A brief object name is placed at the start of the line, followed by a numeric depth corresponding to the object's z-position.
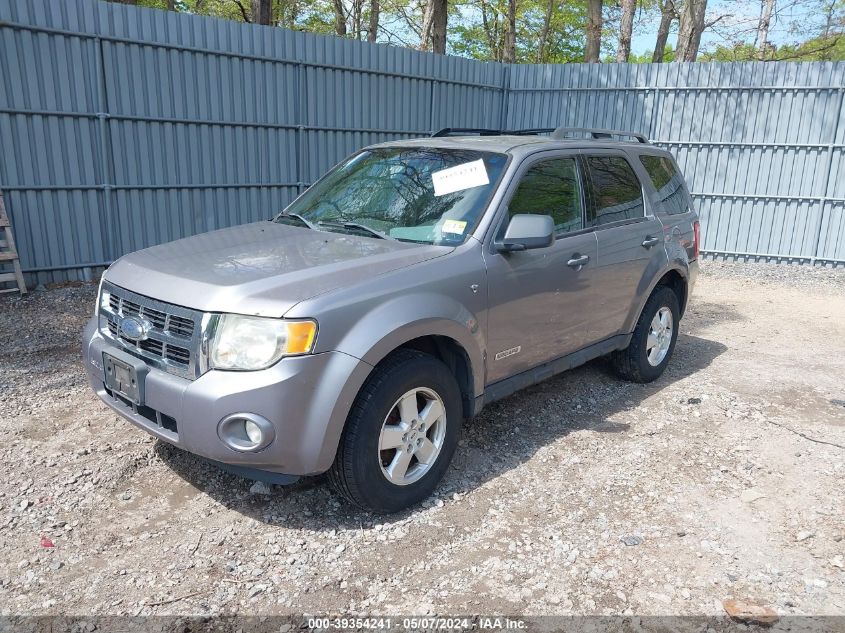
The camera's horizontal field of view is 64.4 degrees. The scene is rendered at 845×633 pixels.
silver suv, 2.89
